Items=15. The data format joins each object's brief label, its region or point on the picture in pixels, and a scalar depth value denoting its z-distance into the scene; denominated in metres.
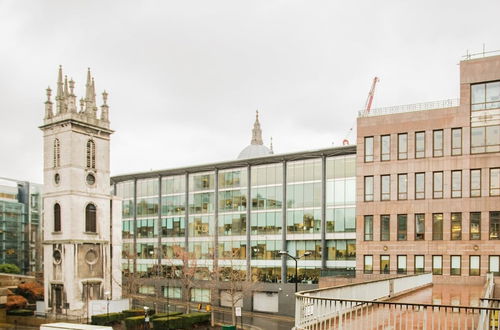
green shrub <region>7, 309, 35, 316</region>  56.38
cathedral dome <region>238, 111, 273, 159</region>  110.25
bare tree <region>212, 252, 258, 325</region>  57.15
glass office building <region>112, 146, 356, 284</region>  60.12
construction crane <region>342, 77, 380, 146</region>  139.25
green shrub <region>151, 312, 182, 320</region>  47.23
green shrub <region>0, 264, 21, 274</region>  83.88
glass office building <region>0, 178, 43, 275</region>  102.06
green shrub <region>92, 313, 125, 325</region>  48.03
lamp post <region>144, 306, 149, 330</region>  43.06
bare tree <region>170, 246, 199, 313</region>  57.79
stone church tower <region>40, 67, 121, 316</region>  56.66
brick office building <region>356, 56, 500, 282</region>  47.09
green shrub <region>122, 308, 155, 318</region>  50.89
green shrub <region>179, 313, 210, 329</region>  45.09
